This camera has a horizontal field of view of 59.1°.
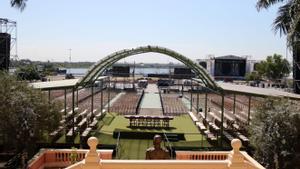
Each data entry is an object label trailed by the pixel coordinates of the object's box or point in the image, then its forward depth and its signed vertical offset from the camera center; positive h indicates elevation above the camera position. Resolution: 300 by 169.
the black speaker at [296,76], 27.12 -0.02
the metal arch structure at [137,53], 15.45 +0.70
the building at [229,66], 72.91 +2.53
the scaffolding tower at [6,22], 30.53 +5.96
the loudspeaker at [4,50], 29.62 +2.56
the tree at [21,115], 8.99 -1.48
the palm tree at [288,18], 10.71 +2.67
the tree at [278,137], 8.82 -2.09
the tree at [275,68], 53.13 +1.57
